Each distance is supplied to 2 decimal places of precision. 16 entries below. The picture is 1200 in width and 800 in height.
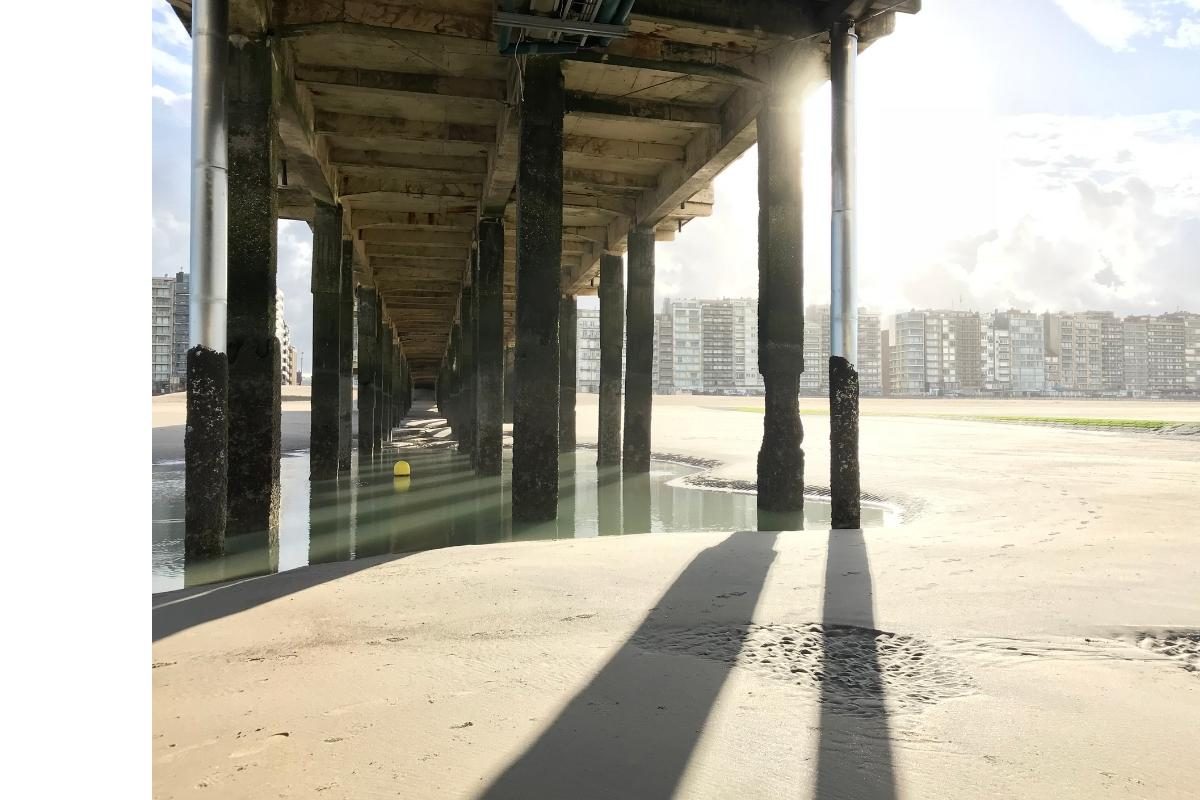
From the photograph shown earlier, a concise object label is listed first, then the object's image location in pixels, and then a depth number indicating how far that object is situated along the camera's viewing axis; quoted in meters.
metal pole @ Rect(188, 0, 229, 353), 6.16
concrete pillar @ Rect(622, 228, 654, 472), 14.68
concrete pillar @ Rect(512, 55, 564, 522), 8.21
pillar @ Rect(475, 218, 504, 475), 13.59
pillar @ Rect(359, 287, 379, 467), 18.42
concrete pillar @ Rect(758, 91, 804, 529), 8.59
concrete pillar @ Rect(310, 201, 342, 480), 13.34
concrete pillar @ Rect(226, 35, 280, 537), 7.18
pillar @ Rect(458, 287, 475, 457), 17.75
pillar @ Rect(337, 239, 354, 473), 14.74
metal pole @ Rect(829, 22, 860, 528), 7.58
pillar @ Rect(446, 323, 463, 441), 27.16
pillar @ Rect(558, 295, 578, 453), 18.50
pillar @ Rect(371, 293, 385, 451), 20.20
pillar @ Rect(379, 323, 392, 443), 23.30
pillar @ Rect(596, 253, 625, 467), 15.87
